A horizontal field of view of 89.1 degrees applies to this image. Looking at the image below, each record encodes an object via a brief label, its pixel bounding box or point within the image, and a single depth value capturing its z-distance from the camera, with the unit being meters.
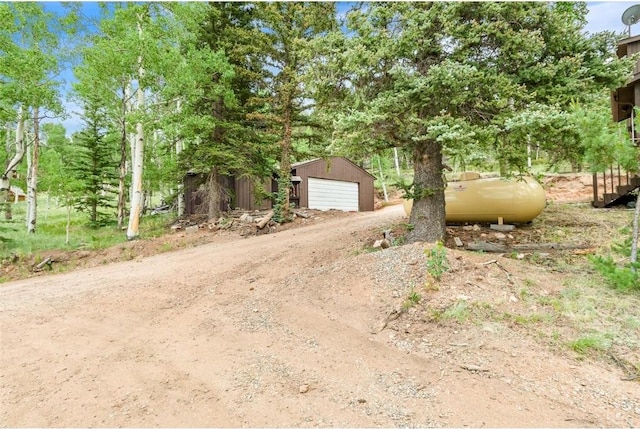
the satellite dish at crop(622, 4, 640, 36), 9.05
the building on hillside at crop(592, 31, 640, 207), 9.25
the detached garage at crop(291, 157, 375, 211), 18.70
